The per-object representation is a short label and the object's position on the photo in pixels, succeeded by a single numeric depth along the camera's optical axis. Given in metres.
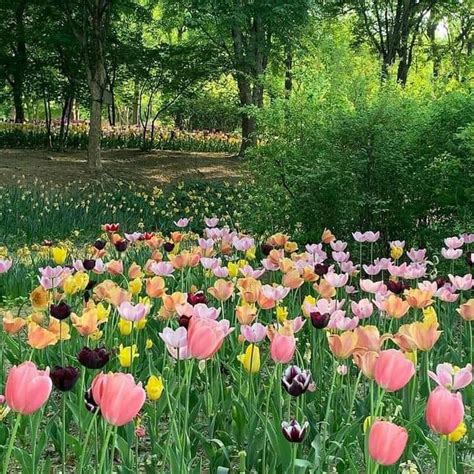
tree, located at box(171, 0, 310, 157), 13.20
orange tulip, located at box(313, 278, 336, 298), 2.78
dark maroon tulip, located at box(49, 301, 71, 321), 2.39
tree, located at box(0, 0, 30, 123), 16.03
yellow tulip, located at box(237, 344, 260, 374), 2.12
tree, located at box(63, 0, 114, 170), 14.12
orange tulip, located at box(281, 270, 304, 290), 2.90
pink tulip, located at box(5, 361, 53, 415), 1.34
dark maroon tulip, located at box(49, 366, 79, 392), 1.66
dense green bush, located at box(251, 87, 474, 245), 5.37
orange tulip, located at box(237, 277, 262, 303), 2.61
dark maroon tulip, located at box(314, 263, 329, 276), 3.39
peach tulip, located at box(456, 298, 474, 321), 2.49
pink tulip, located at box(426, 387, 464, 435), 1.31
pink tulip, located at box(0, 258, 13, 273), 3.04
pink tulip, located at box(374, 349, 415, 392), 1.58
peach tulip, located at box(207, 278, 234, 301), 2.65
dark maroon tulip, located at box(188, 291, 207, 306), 2.53
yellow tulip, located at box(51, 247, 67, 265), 3.57
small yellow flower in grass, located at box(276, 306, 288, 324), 2.58
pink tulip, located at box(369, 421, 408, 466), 1.27
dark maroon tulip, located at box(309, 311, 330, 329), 2.20
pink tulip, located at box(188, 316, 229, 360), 1.64
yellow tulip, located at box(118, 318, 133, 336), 2.50
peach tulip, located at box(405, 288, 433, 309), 2.60
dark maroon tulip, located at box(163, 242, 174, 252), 3.87
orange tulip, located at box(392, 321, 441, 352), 2.04
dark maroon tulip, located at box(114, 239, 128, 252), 3.89
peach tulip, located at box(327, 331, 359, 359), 1.96
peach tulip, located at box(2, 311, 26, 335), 2.42
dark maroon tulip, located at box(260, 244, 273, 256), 3.90
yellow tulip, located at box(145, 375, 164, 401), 1.85
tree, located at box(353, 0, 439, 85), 16.08
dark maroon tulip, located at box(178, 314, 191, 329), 2.06
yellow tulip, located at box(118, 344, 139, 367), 2.21
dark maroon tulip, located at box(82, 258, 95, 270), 3.27
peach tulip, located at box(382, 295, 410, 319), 2.43
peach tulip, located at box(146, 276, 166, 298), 2.78
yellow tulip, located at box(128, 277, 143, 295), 2.93
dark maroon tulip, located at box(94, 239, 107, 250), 3.78
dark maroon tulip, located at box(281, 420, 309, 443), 1.51
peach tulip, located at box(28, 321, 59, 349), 1.99
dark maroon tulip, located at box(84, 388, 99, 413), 1.62
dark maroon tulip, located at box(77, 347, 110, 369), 1.82
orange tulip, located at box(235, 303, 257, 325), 2.35
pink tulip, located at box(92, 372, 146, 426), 1.32
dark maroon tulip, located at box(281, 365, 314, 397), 1.67
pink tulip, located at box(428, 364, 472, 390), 1.65
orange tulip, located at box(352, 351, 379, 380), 1.74
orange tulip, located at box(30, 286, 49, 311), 2.64
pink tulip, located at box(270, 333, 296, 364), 1.84
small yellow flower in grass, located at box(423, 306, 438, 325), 2.22
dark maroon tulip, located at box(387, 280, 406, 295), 2.97
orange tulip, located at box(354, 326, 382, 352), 1.97
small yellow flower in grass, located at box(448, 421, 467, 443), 1.58
